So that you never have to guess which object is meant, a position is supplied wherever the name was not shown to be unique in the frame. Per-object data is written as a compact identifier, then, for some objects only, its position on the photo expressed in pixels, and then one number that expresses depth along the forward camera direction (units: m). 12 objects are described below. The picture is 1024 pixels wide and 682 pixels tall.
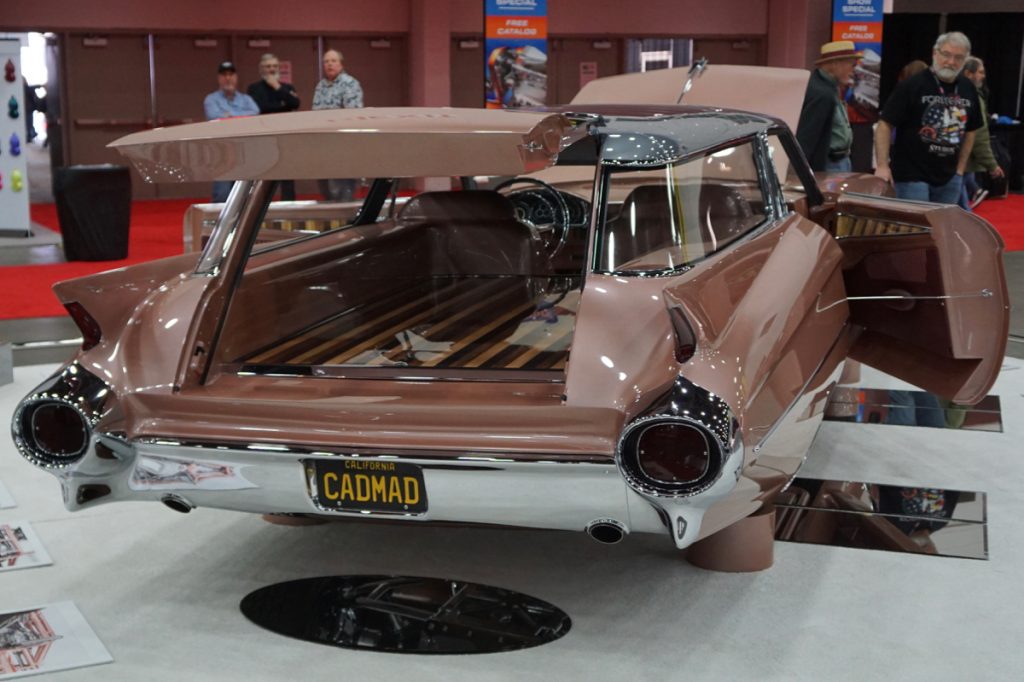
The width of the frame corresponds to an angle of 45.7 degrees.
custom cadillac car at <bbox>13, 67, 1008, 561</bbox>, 2.82
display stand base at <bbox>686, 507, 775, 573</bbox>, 3.50
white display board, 12.05
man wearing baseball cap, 12.35
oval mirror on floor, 3.07
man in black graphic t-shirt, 7.01
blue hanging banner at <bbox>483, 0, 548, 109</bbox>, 15.30
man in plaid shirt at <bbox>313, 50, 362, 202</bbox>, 11.48
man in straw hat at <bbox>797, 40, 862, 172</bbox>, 7.11
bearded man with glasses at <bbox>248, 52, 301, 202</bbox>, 12.57
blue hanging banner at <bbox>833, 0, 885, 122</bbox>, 16.75
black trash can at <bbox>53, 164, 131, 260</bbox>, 10.63
